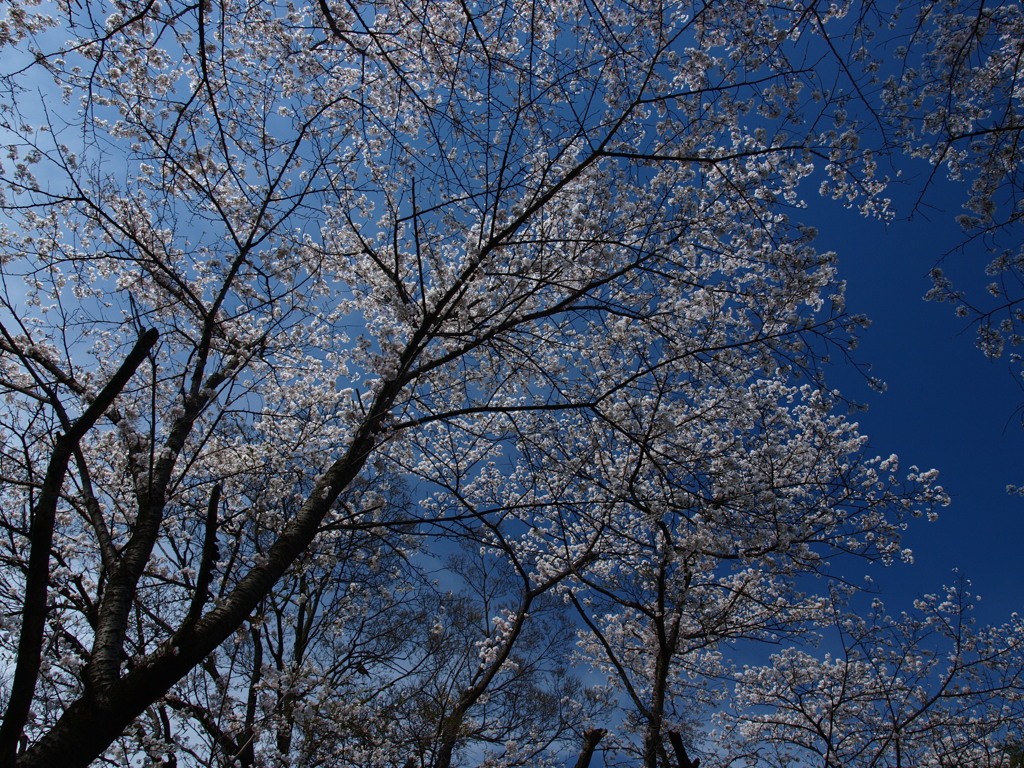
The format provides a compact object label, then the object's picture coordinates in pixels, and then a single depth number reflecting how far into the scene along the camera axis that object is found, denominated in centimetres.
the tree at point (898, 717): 715
